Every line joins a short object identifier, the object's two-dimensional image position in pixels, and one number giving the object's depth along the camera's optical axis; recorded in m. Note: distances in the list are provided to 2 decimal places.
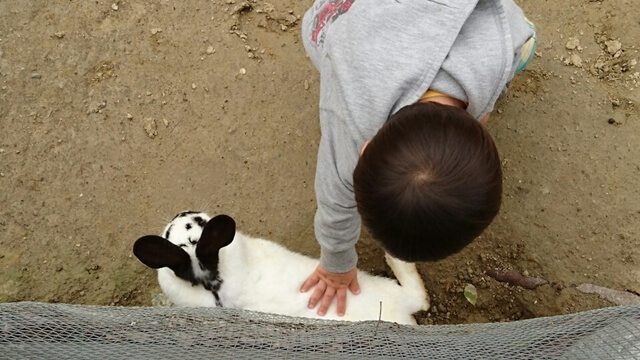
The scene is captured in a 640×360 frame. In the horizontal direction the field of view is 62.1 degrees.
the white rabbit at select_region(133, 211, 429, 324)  1.81
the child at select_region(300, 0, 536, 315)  1.19
